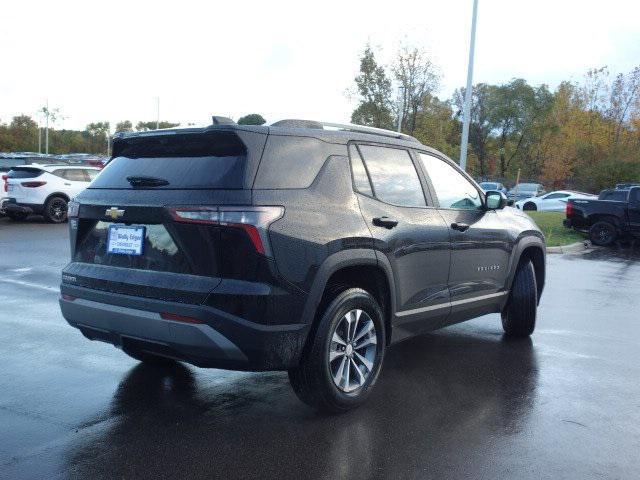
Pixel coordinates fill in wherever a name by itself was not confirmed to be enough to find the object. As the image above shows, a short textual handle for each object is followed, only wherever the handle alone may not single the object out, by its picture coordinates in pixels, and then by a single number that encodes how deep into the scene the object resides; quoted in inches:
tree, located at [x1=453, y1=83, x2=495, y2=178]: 2812.5
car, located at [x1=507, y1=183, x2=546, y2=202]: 1611.7
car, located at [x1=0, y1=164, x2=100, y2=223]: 690.8
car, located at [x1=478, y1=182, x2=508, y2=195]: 1598.8
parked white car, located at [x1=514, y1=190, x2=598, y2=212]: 1238.3
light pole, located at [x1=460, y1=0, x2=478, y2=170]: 846.5
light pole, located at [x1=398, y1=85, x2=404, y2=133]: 1169.6
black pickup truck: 711.1
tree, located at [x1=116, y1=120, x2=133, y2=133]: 4156.0
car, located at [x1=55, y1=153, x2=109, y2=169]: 1127.2
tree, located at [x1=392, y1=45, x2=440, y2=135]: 1241.4
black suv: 148.7
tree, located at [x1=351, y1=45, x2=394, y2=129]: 1245.7
